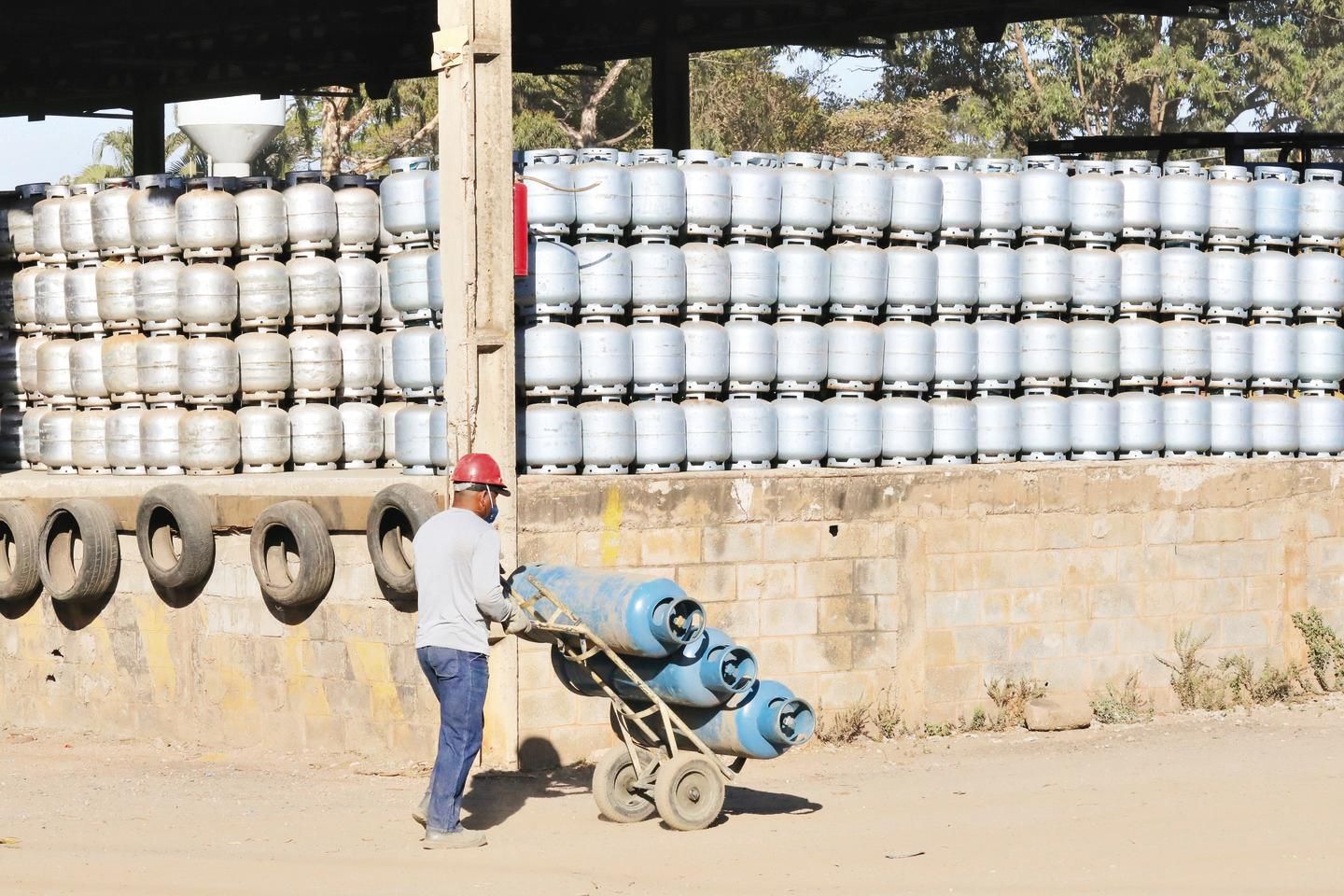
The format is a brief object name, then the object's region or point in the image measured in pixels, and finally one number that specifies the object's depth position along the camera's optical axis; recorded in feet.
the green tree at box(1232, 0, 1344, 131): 155.84
